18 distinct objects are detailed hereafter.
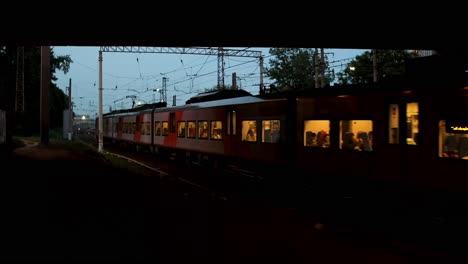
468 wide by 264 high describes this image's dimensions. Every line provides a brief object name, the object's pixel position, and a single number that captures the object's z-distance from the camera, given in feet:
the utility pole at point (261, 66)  115.34
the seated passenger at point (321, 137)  46.49
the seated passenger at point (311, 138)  47.93
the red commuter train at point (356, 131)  34.04
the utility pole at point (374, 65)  98.22
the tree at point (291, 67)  220.84
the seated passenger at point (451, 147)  33.34
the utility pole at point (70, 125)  127.34
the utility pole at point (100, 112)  104.99
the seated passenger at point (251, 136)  59.72
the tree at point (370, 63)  152.19
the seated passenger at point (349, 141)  42.89
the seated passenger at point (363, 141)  41.11
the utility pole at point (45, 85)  108.99
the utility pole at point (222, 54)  113.81
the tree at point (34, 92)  149.19
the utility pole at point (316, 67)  103.99
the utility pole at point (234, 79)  138.70
